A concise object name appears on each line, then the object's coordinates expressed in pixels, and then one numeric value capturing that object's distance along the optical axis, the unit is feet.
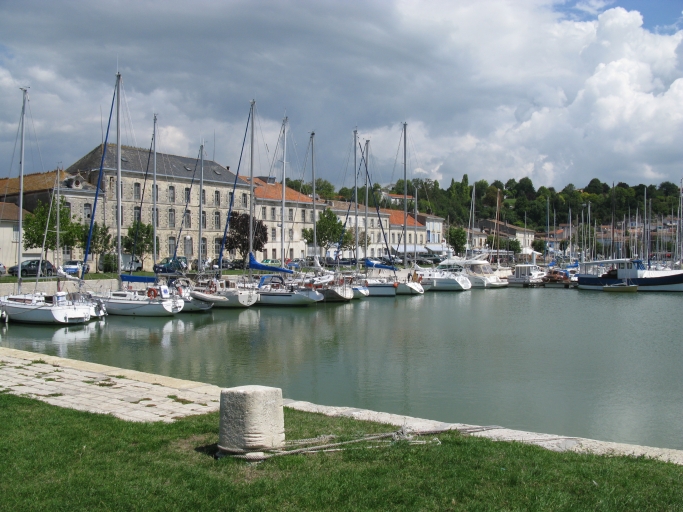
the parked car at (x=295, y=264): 197.90
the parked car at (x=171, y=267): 151.62
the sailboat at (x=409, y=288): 174.70
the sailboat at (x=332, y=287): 143.48
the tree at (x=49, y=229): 155.74
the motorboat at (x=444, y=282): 193.36
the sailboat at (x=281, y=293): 135.74
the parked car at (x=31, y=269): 148.00
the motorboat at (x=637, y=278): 184.85
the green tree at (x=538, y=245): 476.54
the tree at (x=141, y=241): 195.11
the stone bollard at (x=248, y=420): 23.84
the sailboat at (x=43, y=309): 101.09
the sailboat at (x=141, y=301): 114.83
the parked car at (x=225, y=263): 216.04
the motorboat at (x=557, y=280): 215.92
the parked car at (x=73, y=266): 164.12
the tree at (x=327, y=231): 246.68
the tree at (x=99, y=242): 186.80
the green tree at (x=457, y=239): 361.92
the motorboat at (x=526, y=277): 217.97
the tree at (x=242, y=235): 219.20
